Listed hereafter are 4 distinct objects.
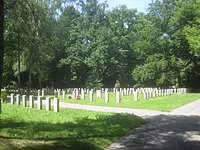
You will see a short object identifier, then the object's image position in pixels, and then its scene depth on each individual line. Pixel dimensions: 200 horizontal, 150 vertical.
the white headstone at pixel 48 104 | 18.98
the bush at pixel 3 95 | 25.04
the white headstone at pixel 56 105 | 18.20
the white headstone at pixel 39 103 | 19.88
